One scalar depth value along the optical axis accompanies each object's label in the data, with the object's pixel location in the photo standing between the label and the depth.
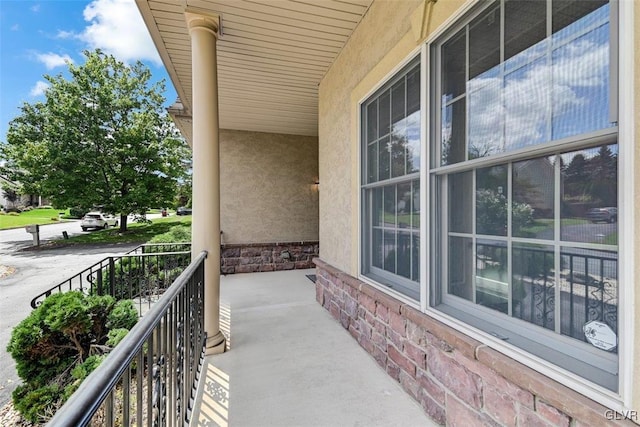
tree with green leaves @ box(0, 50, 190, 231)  12.64
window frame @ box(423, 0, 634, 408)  0.96
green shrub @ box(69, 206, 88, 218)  13.59
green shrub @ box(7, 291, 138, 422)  2.71
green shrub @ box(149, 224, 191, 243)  6.88
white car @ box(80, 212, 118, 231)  16.27
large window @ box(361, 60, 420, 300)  2.30
